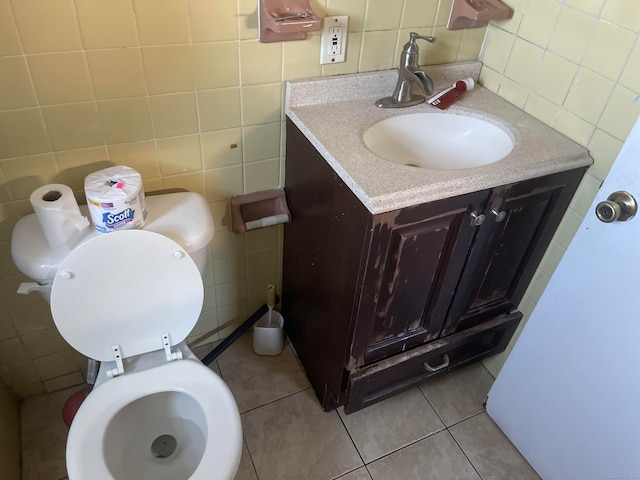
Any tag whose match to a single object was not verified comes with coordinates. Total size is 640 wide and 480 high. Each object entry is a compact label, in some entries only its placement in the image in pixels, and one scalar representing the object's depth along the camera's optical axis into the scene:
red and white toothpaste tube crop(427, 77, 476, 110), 1.40
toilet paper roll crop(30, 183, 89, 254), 1.04
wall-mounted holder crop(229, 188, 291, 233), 1.46
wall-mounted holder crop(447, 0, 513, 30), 1.33
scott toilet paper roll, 1.04
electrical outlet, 1.25
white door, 1.10
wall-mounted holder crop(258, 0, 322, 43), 1.12
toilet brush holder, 1.72
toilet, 1.09
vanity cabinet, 1.17
